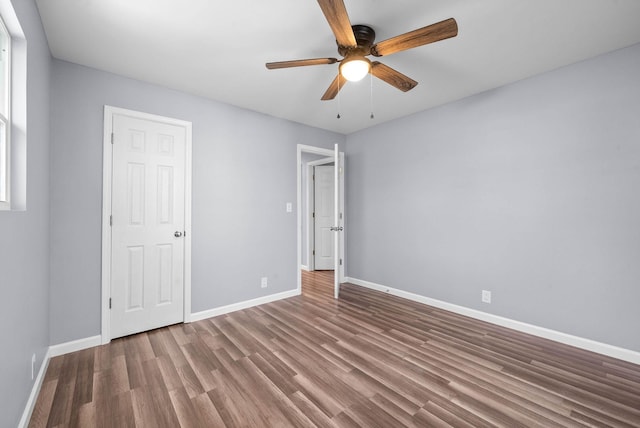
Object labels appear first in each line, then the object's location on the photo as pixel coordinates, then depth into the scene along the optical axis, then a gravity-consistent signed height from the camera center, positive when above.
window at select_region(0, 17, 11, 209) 1.41 +0.56
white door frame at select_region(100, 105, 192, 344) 2.49 +0.01
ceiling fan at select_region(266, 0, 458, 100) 1.49 +1.11
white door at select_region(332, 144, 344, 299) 3.72 -0.24
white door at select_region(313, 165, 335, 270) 5.70 -0.06
